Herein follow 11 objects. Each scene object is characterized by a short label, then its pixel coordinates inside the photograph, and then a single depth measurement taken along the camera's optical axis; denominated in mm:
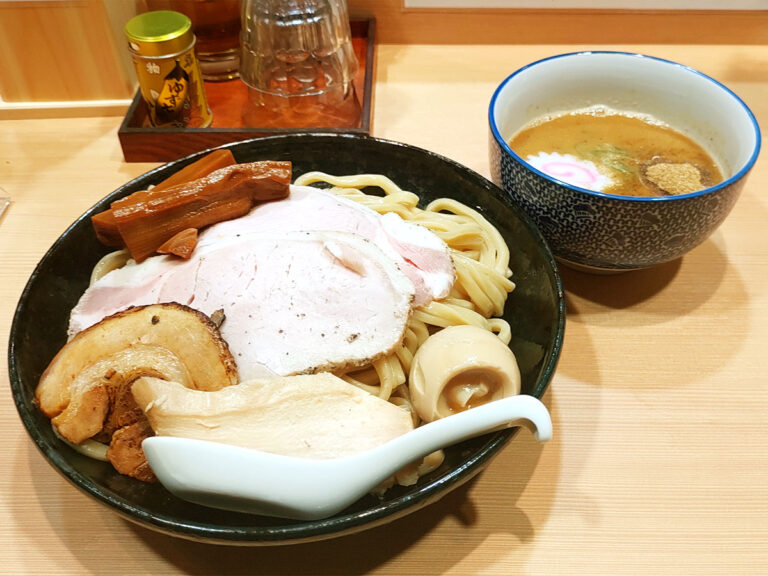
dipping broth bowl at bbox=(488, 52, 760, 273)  319
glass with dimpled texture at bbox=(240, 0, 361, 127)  498
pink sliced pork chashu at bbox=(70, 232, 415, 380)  305
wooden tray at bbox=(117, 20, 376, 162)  466
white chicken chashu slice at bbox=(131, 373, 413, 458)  256
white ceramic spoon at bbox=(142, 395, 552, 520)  242
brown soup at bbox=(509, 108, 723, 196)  367
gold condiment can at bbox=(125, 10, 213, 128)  446
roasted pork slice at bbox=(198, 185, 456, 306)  343
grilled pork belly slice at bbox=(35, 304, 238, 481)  272
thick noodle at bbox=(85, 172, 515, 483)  326
